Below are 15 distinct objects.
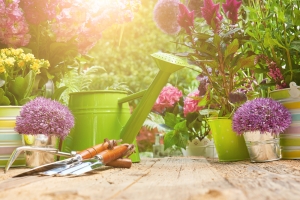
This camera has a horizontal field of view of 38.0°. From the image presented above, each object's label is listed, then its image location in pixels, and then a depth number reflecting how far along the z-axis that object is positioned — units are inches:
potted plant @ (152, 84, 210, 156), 50.6
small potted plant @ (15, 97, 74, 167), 36.4
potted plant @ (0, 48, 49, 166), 38.7
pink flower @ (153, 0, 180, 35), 49.2
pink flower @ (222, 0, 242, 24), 40.5
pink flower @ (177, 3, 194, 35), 40.5
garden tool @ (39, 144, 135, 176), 27.6
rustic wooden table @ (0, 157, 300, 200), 17.6
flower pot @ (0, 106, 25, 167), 38.7
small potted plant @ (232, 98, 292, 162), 37.1
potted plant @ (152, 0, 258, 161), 40.0
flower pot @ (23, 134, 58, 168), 37.0
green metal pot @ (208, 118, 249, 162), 42.1
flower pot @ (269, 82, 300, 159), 38.6
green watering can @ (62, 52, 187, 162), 40.4
